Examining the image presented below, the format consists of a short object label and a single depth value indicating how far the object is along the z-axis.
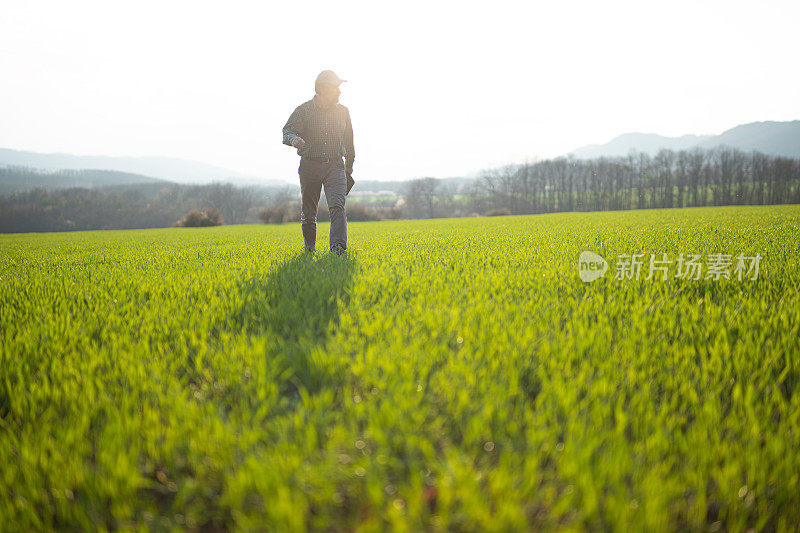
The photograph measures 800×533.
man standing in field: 5.89
